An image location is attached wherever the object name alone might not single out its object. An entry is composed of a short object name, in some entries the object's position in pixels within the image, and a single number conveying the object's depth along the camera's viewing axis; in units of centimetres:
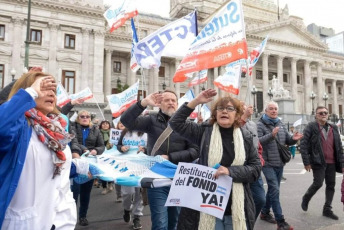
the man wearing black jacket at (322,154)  555
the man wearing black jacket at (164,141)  343
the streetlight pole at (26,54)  1476
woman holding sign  273
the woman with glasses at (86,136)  571
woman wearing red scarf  188
